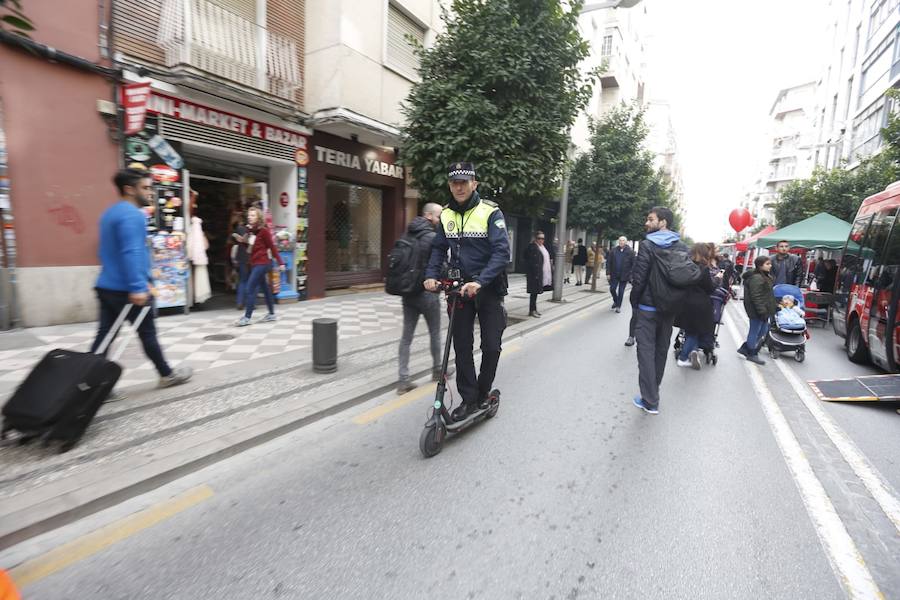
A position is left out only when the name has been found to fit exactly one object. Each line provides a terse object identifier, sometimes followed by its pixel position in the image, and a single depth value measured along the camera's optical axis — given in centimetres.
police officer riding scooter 354
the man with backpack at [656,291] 437
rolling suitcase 298
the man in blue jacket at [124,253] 373
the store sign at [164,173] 776
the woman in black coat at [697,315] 549
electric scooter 338
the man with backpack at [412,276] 471
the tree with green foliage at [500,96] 754
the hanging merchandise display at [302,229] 1035
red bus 598
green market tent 1416
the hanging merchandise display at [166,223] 764
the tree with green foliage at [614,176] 1602
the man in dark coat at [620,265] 1112
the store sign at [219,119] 773
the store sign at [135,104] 688
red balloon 1995
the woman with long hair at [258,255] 758
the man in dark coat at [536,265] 953
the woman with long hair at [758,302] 681
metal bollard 514
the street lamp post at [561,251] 1247
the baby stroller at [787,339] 727
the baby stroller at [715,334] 670
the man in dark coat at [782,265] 1020
